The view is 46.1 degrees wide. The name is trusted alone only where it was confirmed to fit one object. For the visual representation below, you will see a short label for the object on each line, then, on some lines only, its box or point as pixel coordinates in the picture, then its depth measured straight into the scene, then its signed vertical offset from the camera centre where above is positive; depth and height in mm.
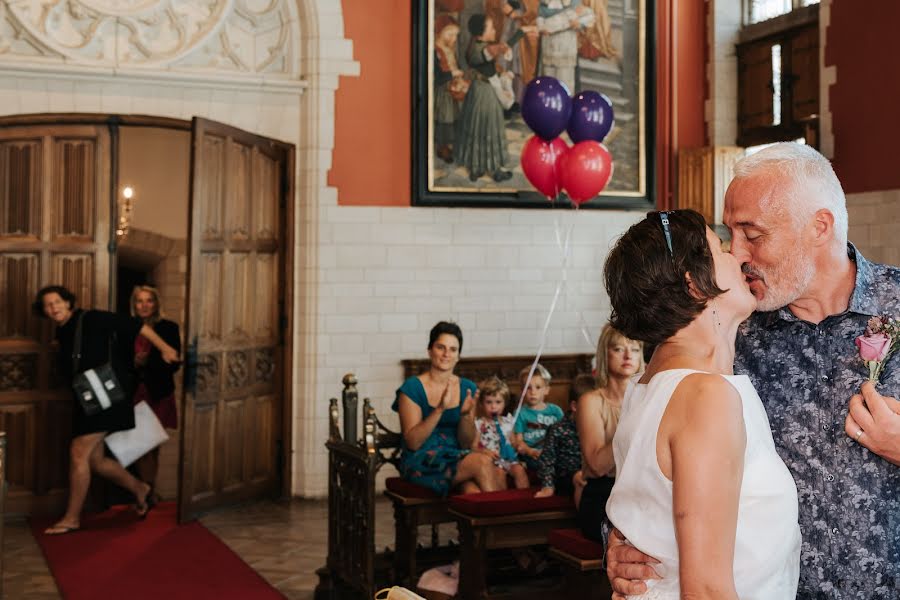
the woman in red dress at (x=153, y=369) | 8688 -412
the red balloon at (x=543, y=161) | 8352 +1277
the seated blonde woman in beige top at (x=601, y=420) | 4691 -444
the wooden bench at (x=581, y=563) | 4574 -1049
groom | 2400 -80
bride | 1942 -221
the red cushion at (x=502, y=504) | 5160 -901
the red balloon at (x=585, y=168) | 8219 +1202
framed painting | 9328 +2182
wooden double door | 8281 +348
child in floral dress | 6254 -611
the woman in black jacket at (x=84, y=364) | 7926 -338
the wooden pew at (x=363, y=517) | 5402 -1068
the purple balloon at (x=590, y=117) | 8258 +1608
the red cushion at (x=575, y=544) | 4582 -978
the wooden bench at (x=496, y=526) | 5160 -1008
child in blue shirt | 6496 -603
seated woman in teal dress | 5938 -615
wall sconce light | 10869 +1156
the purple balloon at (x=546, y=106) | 8055 +1650
